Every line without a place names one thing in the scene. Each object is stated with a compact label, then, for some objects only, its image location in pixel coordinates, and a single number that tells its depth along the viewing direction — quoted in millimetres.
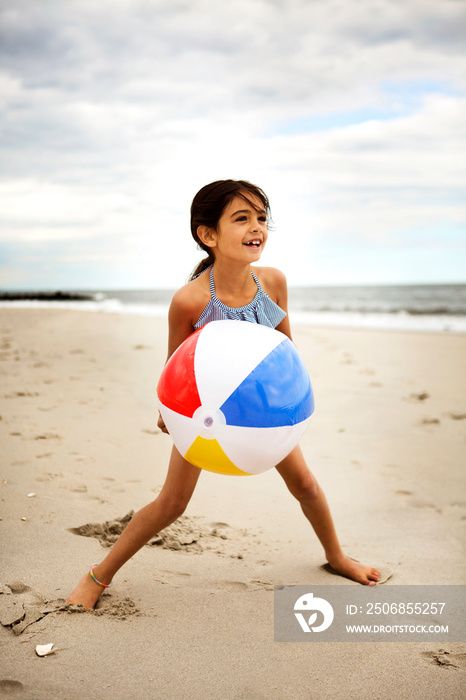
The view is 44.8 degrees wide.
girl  2670
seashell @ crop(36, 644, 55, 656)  2269
